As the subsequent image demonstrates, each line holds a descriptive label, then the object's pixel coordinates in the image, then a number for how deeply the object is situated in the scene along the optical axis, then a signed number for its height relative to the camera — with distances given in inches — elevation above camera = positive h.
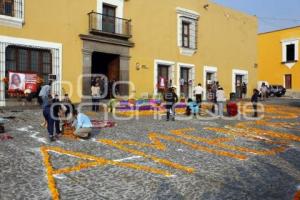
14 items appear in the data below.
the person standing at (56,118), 447.8 -31.0
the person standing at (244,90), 1290.6 +19.6
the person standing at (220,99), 721.0 -8.3
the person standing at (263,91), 1255.4 +15.7
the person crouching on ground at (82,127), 439.8 -41.8
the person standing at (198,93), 789.2 +4.5
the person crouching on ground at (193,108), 713.6 -27.1
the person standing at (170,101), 636.7 -11.6
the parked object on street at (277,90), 1585.6 +24.7
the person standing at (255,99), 759.1 -8.4
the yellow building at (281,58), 1690.5 +192.6
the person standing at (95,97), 703.7 -5.5
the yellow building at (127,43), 725.3 +133.9
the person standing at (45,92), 485.7 +3.0
